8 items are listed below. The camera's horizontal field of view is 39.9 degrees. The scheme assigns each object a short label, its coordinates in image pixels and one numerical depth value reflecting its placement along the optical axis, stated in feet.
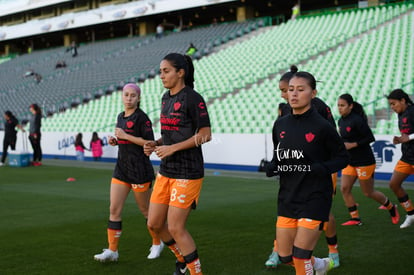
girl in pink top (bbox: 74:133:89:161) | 72.58
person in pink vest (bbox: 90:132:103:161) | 71.10
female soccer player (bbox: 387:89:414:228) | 26.76
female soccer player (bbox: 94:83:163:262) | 21.67
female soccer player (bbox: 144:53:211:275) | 16.99
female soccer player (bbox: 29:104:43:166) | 66.54
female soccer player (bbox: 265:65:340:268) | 19.98
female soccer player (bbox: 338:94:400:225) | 26.35
